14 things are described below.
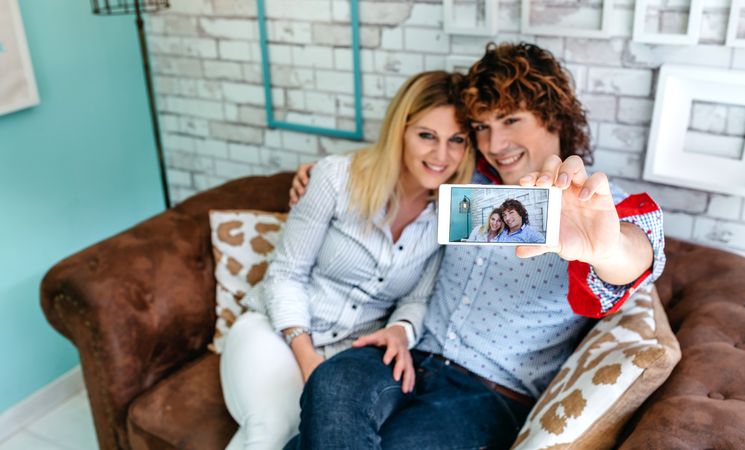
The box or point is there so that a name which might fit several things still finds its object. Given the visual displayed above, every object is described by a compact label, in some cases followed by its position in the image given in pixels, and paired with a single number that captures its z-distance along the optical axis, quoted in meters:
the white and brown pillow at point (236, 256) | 1.96
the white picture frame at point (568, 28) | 1.69
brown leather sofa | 1.54
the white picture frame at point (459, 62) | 1.95
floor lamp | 2.21
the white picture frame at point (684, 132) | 1.61
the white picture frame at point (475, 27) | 1.83
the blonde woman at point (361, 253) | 1.69
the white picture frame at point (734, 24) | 1.53
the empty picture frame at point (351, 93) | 2.12
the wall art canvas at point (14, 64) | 2.09
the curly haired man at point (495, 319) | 1.37
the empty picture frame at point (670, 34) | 1.58
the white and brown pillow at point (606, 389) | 1.26
